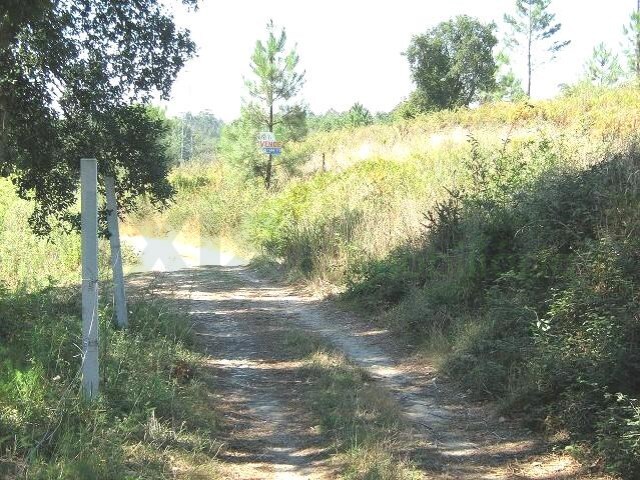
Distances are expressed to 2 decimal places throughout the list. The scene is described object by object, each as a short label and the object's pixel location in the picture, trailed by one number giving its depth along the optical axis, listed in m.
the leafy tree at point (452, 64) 52.84
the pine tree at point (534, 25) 57.75
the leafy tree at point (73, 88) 8.01
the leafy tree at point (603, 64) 62.94
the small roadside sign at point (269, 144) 23.67
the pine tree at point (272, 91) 25.05
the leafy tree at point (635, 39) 54.87
